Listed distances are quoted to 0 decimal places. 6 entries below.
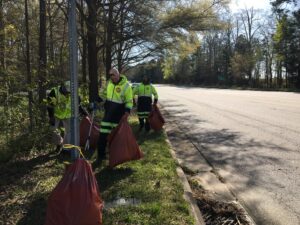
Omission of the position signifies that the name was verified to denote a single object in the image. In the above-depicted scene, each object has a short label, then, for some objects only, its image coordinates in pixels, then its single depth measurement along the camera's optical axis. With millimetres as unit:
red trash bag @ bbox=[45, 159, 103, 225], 2531
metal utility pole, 2477
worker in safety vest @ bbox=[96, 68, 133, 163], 4612
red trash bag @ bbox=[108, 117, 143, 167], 4283
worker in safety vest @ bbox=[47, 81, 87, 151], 4977
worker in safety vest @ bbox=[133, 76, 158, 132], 7676
